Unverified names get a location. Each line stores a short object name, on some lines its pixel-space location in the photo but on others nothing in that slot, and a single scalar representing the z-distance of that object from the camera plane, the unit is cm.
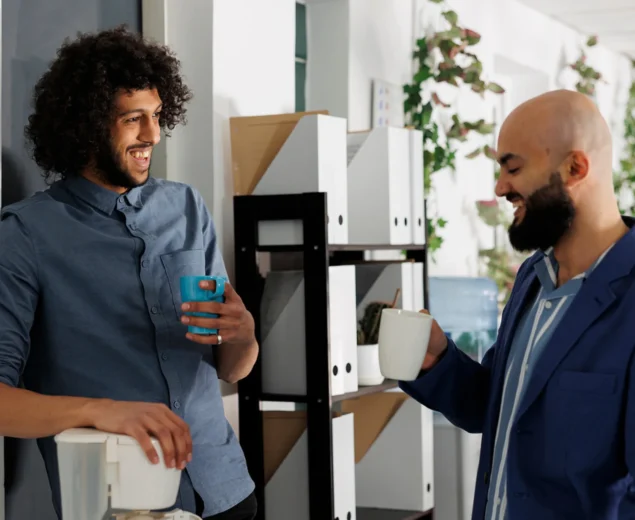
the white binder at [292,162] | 253
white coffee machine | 134
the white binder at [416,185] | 296
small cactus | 288
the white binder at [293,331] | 254
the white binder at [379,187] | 285
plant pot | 279
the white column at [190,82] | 262
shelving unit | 249
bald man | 156
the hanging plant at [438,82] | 409
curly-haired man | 176
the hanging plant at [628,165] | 628
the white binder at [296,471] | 254
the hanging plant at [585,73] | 564
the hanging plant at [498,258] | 464
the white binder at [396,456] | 300
